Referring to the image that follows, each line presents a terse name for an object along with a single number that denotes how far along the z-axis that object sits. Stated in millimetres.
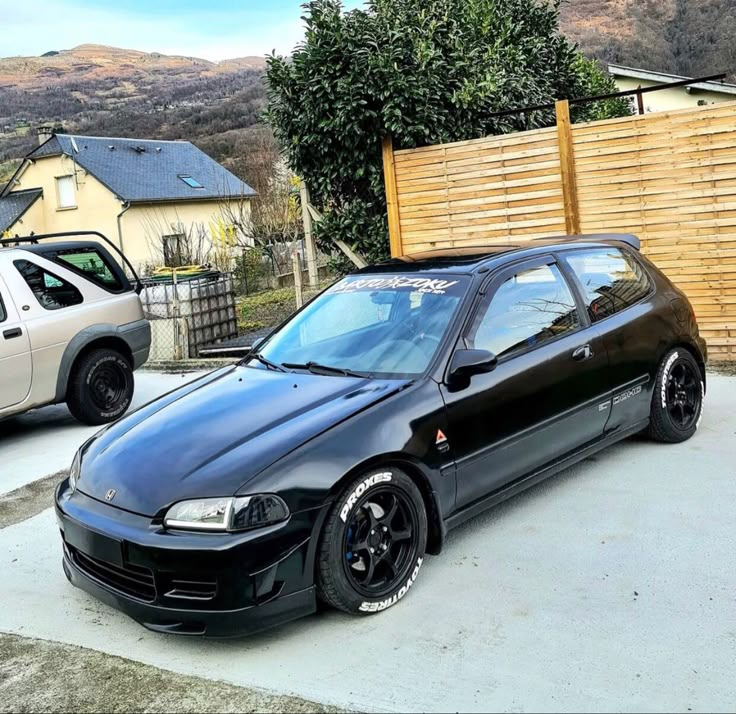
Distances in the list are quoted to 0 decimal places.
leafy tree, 8516
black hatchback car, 3119
